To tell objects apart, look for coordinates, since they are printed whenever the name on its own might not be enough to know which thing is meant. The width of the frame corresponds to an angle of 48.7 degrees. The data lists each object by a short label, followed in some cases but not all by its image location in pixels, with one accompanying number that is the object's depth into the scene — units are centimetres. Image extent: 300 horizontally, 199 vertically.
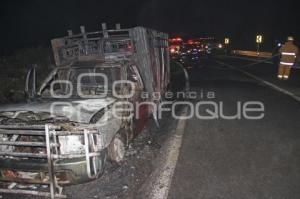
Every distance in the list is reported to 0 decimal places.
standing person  1377
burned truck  436
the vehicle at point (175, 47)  2534
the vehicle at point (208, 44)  2901
